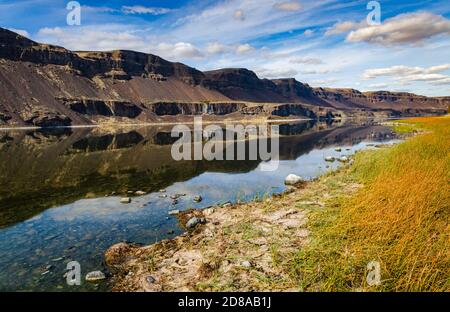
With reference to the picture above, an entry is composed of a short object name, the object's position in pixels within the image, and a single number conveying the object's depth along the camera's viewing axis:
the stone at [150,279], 9.11
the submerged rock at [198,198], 19.28
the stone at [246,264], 9.05
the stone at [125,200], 18.77
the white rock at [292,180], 23.20
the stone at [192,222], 14.10
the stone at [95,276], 9.83
